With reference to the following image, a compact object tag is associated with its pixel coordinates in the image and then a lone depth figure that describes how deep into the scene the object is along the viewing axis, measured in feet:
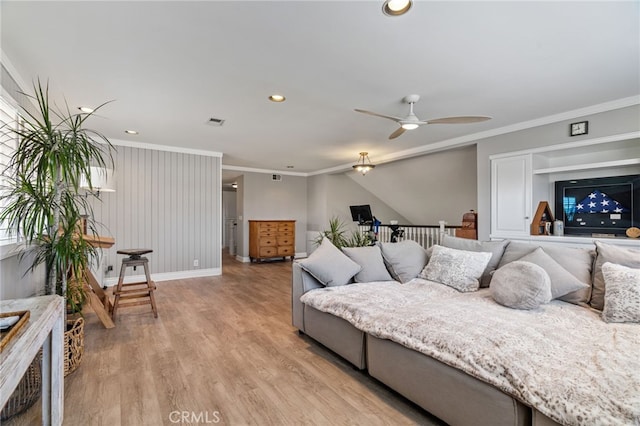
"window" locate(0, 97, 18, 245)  7.23
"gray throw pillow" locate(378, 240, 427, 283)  10.22
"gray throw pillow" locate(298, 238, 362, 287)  9.45
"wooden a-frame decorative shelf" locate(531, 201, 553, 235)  12.80
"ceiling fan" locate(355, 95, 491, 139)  9.43
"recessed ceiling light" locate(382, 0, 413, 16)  5.78
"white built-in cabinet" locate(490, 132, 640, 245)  11.45
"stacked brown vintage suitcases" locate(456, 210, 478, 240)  15.14
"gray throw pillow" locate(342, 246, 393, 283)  9.97
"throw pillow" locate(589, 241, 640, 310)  7.06
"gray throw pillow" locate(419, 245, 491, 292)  9.07
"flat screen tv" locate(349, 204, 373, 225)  21.33
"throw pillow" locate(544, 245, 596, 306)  7.42
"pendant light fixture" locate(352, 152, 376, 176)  18.48
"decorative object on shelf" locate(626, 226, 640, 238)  10.75
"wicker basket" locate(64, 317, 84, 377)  7.21
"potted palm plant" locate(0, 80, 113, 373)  6.60
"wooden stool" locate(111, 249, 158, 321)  11.07
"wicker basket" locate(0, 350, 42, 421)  5.76
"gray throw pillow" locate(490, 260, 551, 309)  6.98
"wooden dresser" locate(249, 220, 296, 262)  24.08
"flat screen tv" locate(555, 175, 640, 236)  11.25
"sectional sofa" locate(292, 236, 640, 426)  4.28
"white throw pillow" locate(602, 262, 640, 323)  6.14
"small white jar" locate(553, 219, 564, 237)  12.69
